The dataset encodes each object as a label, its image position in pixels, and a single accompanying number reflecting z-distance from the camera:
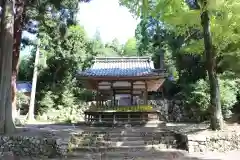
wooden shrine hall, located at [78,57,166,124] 17.94
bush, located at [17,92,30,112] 26.78
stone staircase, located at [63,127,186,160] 10.35
